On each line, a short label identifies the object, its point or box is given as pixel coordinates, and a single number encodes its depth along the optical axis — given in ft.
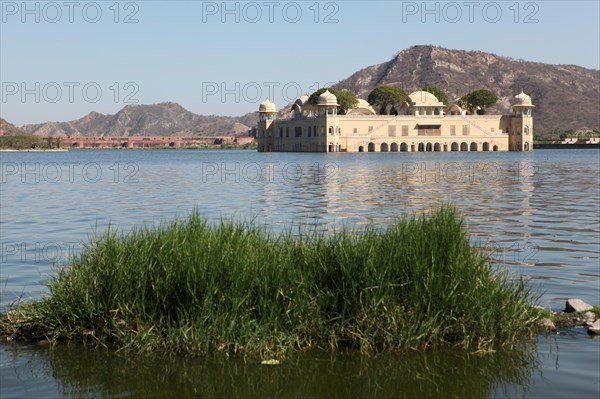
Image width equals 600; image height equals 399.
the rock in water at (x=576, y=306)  31.68
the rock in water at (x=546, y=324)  29.73
